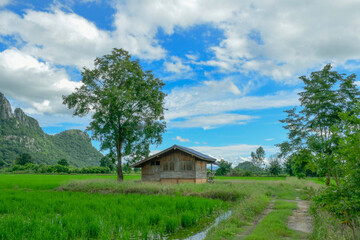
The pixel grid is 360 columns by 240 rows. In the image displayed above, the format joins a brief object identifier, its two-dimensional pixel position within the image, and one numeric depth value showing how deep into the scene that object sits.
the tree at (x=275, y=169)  63.00
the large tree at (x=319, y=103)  24.67
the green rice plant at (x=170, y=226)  7.84
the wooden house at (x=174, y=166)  26.27
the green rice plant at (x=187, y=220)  8.60
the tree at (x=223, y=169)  60.28
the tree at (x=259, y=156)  82.50
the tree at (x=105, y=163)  81.50
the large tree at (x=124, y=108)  26.58
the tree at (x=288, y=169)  60.11
